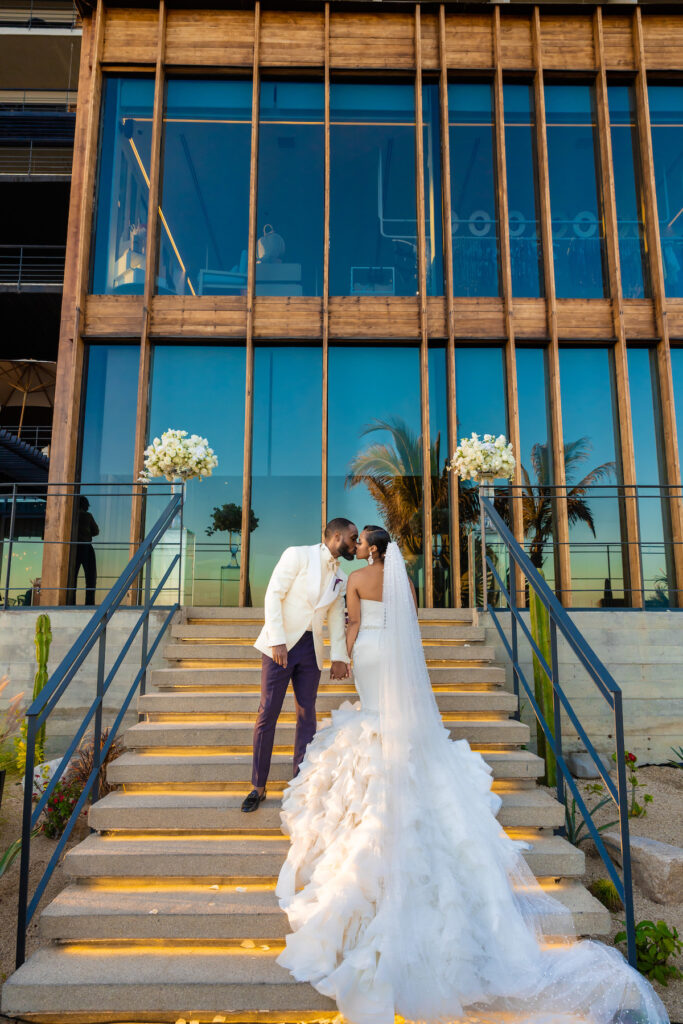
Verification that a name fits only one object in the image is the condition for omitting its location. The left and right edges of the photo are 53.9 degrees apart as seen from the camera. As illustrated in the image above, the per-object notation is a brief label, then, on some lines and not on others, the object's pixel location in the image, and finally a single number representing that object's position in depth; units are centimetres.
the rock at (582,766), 603
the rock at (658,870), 414
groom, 409
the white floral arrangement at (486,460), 740
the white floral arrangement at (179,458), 722
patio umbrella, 1373
